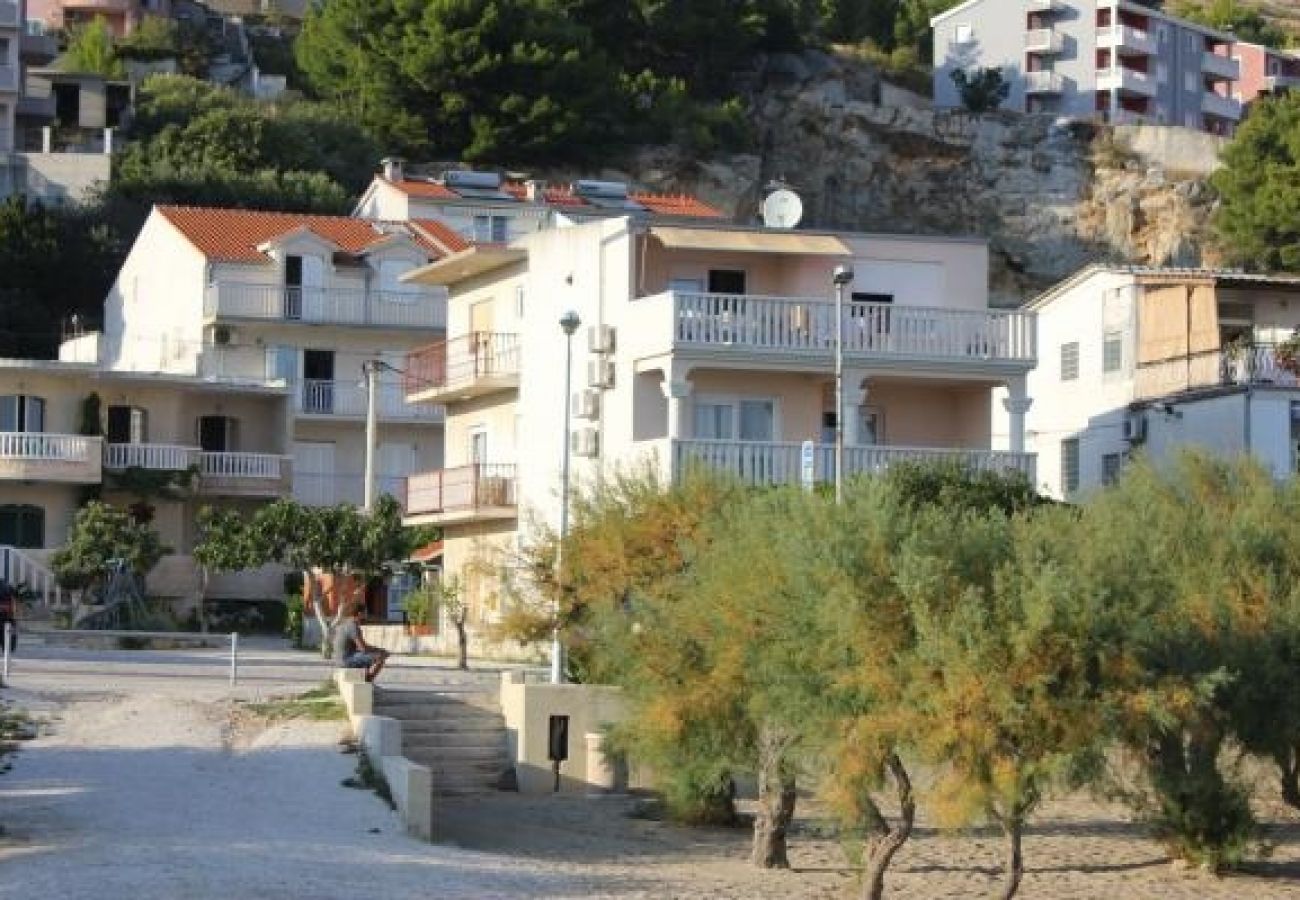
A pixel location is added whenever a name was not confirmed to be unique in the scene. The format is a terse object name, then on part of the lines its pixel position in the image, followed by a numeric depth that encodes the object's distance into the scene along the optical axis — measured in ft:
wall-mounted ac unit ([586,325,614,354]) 164.45
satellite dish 175.52
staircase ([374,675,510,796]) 122.93
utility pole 205.67
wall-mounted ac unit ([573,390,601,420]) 164.86
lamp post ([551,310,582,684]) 131.34
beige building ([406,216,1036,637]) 158.81
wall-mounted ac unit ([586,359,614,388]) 164.55
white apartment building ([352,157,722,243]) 286.25
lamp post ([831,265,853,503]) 133.38
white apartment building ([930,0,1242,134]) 412.36
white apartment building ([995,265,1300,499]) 179.93
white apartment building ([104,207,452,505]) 243.60
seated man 132.05
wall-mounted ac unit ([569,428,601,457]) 163.43
